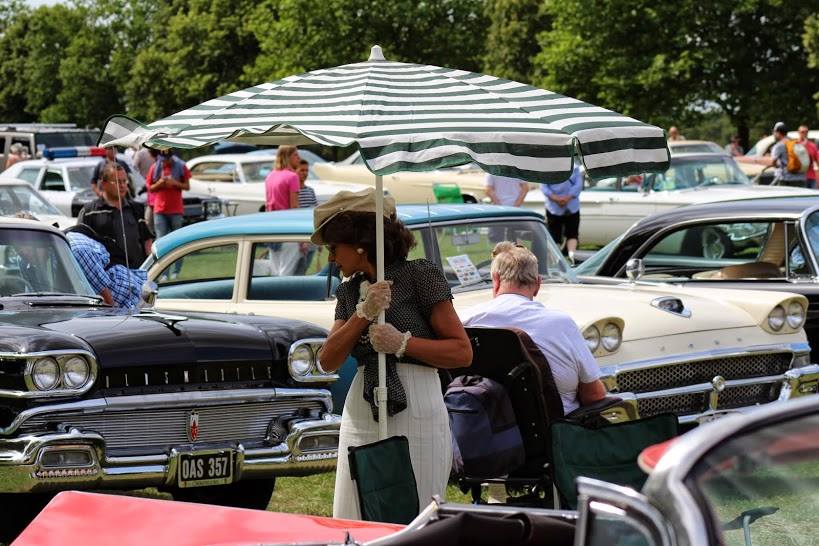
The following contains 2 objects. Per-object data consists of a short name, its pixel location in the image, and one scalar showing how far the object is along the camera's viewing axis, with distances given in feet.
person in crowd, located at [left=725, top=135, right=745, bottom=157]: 119.85
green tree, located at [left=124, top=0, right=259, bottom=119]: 209.56
